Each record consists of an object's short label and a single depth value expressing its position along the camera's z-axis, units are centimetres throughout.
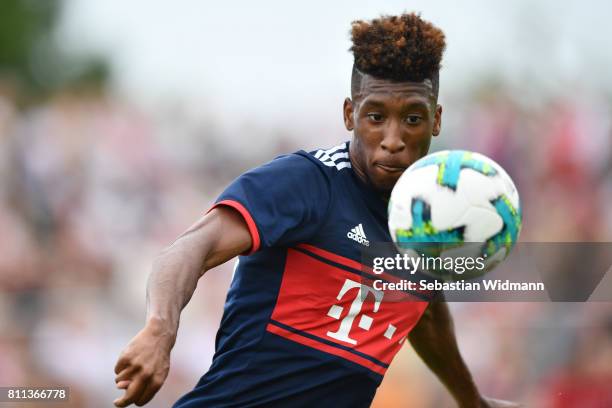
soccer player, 827
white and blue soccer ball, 764
